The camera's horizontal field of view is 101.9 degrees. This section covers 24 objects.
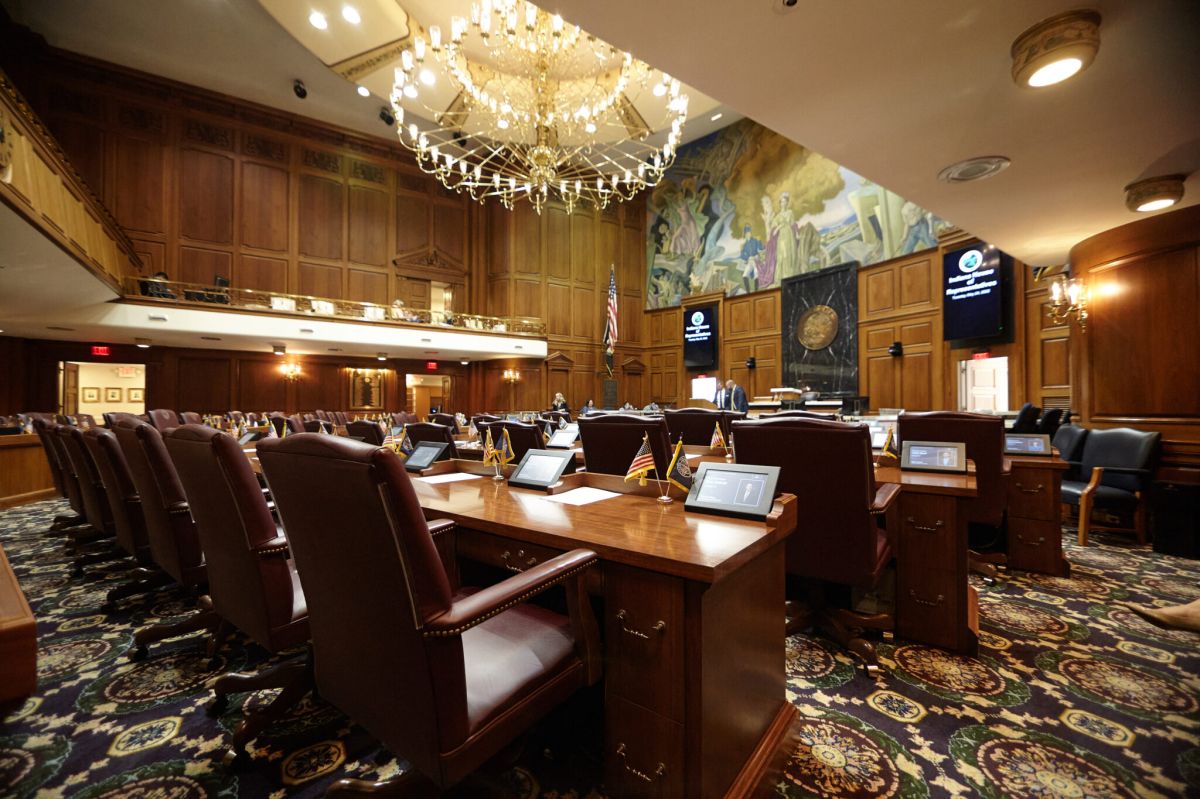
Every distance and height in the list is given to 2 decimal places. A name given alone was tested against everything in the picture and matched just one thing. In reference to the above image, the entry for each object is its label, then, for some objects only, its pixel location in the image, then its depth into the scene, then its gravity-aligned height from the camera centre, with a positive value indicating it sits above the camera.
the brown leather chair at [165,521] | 2.28 -0.59
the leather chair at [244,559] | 1.57 -0.55
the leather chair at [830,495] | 2.04 -0.42
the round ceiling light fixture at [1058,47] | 2.03 +1.51
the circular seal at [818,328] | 11.76 +1.74
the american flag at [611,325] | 14.09 +2.14
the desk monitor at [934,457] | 2.64 -0.33
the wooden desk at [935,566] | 2.26 -0.81
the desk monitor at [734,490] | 1.60 -0.32
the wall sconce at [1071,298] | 4.78 +1.03
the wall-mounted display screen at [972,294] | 8.36 +1.85
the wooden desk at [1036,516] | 3.25 -0.83
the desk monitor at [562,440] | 3.80 -0.33
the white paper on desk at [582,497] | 1.94 -0.41
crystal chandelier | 7.45 +7.30
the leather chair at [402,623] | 0.99 -0.51
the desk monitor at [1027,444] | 3.53 -0.35
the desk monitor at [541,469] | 2.17 -0.33
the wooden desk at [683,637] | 1.23 -0.66
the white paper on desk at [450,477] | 2.49 -0.42
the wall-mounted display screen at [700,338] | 14.48 +1.81
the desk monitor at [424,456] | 2.70 -0.33
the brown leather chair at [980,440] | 2.87 -0.26
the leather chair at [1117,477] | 4.04 -0.71
